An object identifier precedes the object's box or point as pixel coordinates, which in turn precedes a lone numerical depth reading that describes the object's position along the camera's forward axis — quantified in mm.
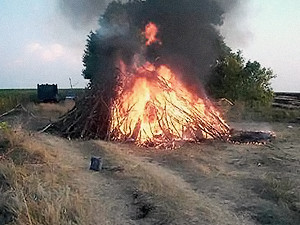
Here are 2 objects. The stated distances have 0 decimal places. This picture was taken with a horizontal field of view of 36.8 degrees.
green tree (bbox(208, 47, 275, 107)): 20516
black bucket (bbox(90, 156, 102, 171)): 7914
